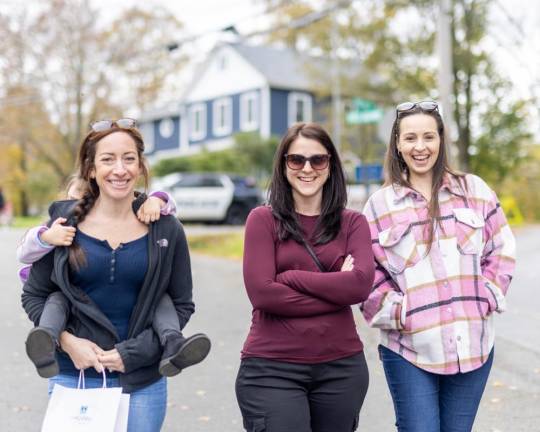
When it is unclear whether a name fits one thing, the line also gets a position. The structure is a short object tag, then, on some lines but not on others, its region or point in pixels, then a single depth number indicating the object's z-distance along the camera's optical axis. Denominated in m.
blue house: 37.47
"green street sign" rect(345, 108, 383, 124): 14.60
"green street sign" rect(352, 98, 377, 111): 15.16
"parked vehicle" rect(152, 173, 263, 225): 23.25
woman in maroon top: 3.03
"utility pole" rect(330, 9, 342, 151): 26.47
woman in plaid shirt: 3.24
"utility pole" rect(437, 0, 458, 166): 12.51
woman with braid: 2.99
